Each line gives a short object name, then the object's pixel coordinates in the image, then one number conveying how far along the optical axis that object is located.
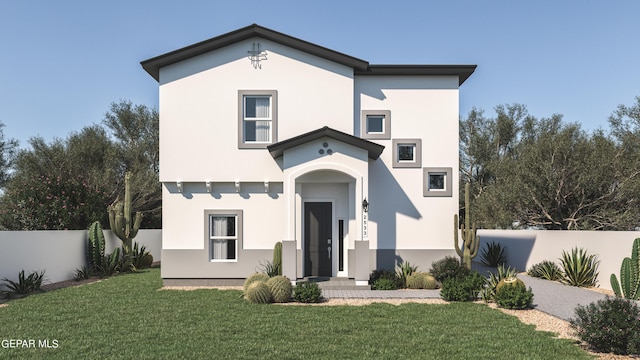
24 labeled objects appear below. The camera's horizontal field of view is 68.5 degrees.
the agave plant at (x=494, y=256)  23.72
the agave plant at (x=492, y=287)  13.48
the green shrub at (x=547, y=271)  18.30
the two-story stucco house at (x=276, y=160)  17.14
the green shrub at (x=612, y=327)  8.35
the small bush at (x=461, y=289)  13.56
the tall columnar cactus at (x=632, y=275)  13.80
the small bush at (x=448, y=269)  15.71
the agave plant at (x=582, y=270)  16.80
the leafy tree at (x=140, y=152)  33.78
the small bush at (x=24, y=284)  15.16
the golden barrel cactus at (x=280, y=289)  13.43
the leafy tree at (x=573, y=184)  22.78
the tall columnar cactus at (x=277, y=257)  16.28
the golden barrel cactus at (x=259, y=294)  13.24
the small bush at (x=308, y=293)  13.36
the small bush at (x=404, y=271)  16.25
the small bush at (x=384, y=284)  15.69
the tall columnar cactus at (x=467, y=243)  16.27
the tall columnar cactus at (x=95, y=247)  20.75
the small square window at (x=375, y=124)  17.89
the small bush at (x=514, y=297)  12.48
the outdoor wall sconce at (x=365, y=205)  15.85
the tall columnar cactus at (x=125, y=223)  21.95
